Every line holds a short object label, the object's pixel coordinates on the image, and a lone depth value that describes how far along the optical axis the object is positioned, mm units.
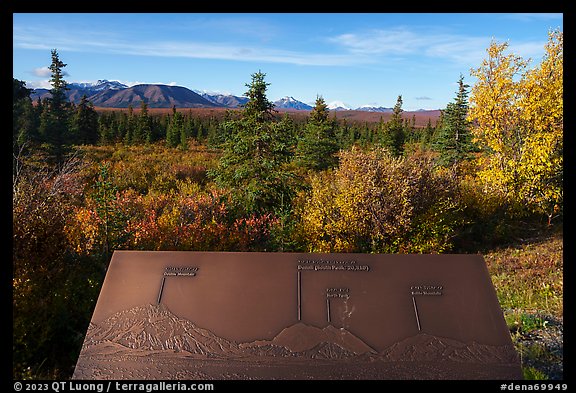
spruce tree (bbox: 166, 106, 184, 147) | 45906
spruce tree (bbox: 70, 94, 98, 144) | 37062
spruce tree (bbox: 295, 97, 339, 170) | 28109
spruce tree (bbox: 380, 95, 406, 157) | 34812
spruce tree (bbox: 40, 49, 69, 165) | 25672
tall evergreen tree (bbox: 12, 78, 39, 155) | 21641
